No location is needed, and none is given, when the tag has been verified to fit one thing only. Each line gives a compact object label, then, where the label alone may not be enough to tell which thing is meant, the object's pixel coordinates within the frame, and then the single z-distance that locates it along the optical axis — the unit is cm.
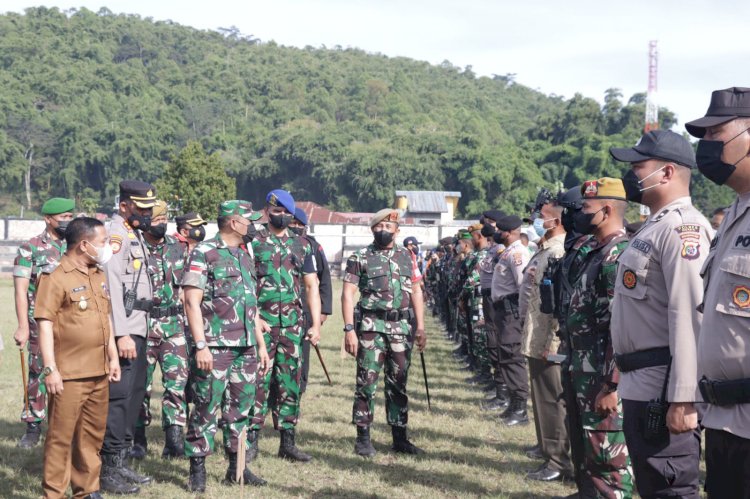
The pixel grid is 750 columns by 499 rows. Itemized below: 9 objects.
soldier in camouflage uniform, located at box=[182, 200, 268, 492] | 643
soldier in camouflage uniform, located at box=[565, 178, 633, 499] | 496
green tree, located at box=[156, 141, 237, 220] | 6066
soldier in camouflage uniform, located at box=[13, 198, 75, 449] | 765
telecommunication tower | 7712
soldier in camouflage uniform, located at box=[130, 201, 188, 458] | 763
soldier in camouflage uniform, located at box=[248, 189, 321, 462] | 748
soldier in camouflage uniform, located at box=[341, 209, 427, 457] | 778
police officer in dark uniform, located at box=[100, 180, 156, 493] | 643
